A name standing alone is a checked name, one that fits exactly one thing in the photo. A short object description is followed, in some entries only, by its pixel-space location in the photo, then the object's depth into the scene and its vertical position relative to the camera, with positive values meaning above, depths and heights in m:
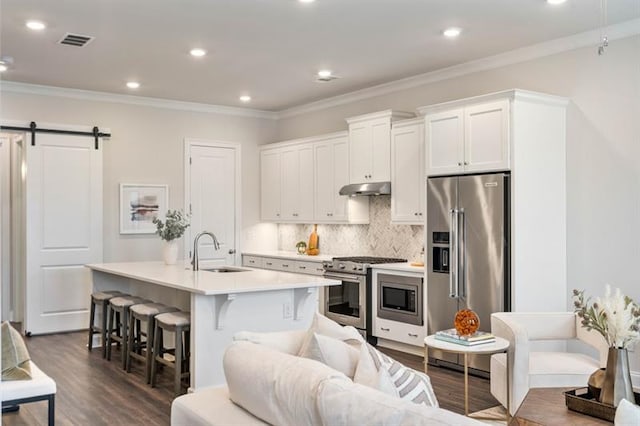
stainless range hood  6.29 +0.32
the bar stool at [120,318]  5.35 -0.97
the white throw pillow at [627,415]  1.55 -0.53
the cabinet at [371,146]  6.30 +0.80
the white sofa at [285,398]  1.56 -0.54
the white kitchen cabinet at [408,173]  5.88 +0.46
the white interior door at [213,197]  7.98 +0.30
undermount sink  5.79 -0.51
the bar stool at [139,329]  4.84 -0.97
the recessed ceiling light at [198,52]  5.38 +1.55
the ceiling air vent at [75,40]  4.96 +1.55
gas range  6.15 -0.49
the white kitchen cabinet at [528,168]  4.74 +0.41
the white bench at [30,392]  3.14 -0.94
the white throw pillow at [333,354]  2.21 -0.52
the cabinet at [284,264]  7.04 -0.60
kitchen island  4.36 -0.69
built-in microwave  5.62 -0.80
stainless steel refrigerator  4.79 -0.28
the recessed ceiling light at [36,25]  4.60 +1.54
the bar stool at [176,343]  4.48 -1.00
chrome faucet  5.52 -0.40
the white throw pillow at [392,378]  1.95 -0.56
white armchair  3.62 -0.93
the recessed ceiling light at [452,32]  4.75 +1.52
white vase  6.10 -0.35
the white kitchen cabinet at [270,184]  8.23 +0.48
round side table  3.52 -0.79
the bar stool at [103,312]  5.81 -0.95
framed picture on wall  7.45 +0.17
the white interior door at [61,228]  6.80 -0.11
